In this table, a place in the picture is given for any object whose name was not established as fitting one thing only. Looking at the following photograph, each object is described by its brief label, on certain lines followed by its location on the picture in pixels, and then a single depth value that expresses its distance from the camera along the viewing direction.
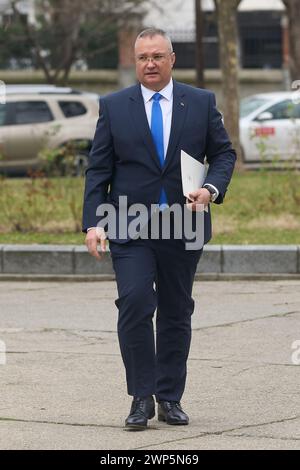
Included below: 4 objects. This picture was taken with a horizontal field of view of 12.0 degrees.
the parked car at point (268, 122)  25.67
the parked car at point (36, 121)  24.92
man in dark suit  6.75
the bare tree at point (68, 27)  38.81
